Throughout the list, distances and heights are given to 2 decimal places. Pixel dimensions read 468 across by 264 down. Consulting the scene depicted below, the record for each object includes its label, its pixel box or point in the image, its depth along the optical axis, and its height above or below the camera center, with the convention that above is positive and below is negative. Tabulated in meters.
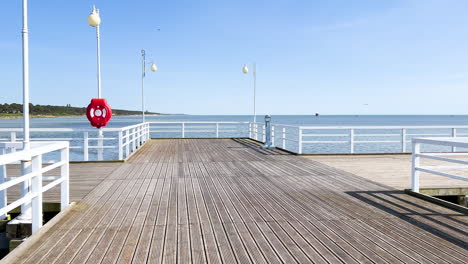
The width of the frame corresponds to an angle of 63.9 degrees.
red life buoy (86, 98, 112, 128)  9.75 +0.15
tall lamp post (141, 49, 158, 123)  16.70 +2.23
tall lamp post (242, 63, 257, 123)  16.25 +2.07
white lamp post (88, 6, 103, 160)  8.92 +1.98
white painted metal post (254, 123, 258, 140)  15.76 -0.47
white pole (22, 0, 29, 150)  3.80 +0.44
